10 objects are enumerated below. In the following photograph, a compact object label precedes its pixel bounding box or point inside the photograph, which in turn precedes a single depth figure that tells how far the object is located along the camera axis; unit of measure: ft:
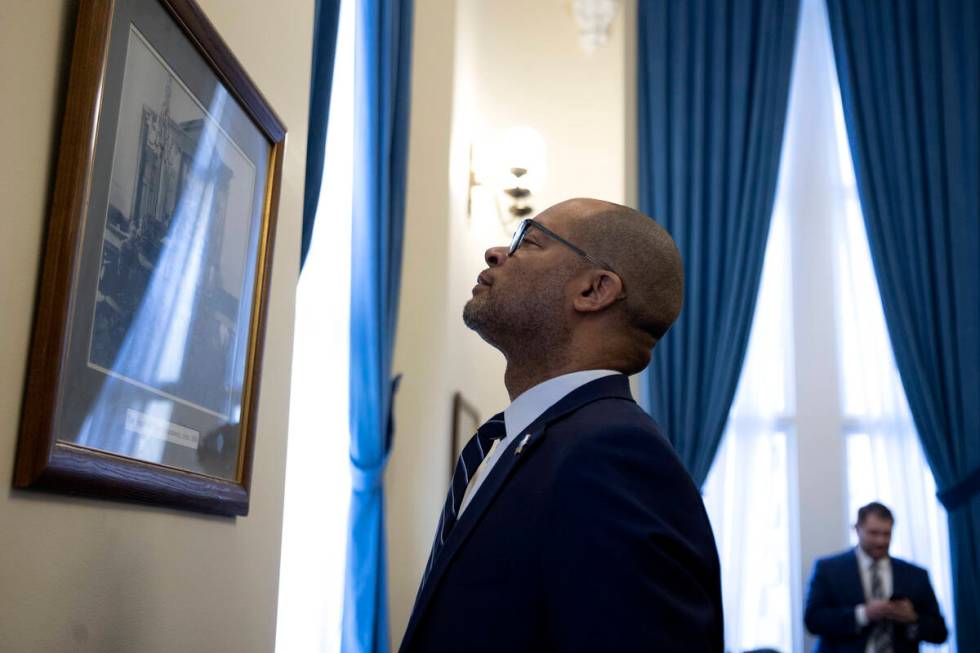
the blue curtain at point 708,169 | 21.53
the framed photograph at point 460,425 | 17.84
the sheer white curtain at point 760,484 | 20.92
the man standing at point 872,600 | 18.10
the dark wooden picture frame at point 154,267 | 4.61
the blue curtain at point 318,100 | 9.78
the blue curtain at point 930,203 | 21.08
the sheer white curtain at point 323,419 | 12.66
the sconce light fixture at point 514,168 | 19.75
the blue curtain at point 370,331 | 13.34
